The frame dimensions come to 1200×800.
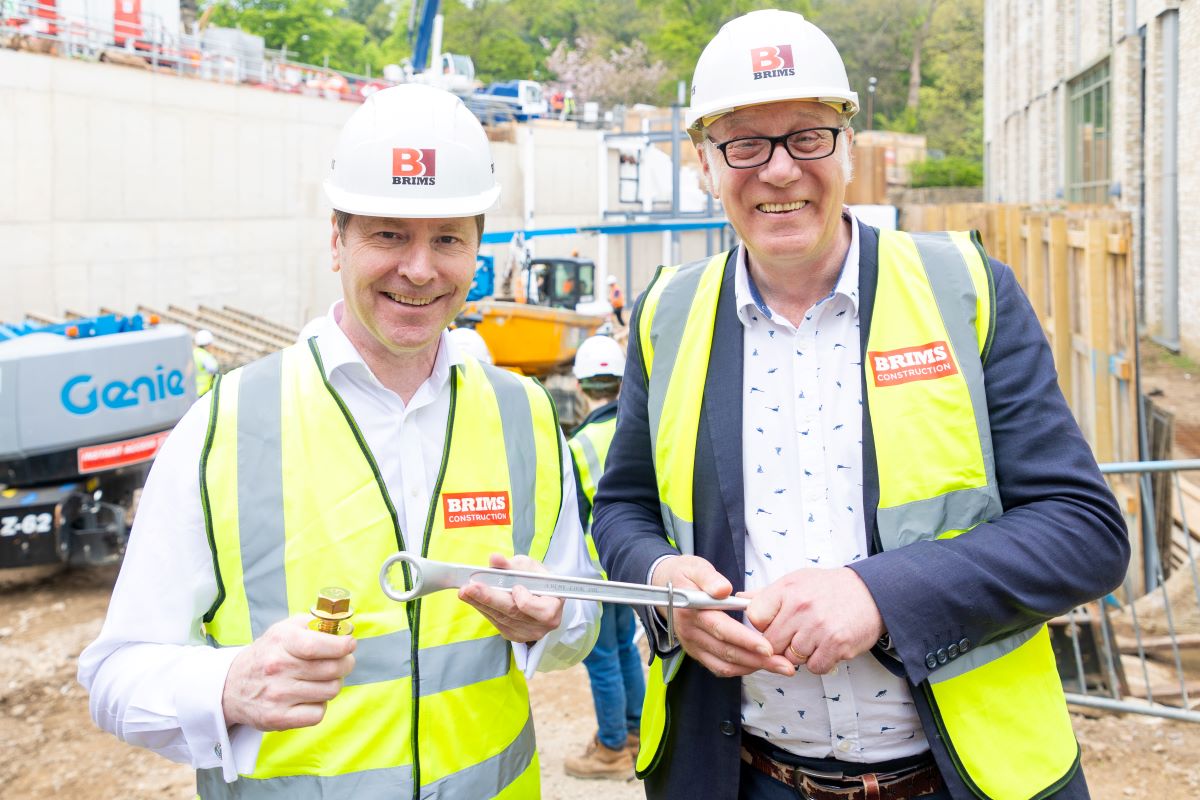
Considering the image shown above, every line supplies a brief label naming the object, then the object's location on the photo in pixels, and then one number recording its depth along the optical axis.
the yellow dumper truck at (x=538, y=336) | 15.77
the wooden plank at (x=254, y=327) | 21.29
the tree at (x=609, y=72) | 67.56
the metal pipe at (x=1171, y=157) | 19.28
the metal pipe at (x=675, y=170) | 23.99
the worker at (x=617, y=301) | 23.65
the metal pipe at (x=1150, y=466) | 5.11
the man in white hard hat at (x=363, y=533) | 2.14
